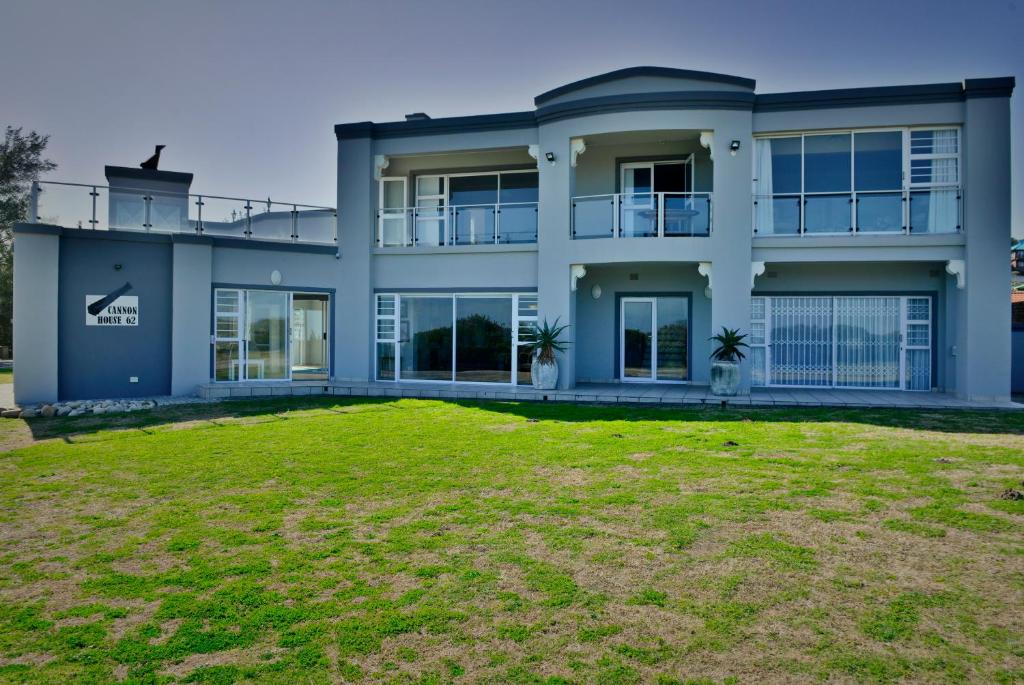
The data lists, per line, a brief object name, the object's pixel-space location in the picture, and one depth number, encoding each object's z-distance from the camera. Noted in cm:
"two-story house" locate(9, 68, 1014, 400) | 1465
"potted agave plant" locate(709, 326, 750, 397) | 1438
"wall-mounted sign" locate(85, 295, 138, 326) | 1538
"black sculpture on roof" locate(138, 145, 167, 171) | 1861
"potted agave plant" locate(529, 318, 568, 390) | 1554
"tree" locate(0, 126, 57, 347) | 3406
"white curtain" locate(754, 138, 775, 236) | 1557
